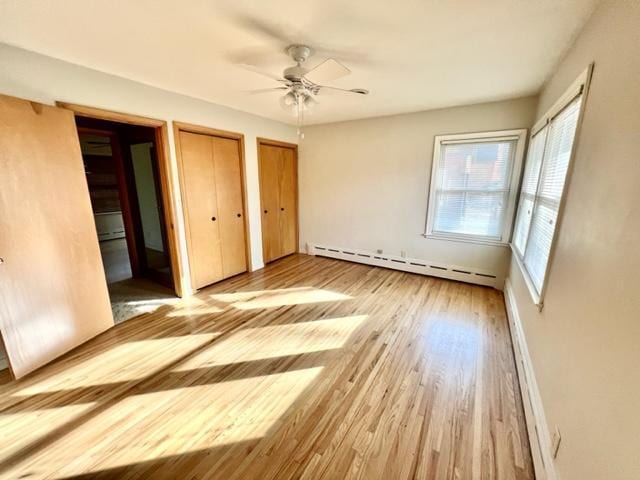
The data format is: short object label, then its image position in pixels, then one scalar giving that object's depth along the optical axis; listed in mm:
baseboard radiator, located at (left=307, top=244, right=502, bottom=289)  3602
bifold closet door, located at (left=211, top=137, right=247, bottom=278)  3605
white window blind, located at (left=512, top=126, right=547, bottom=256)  2477
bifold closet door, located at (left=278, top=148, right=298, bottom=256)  4754
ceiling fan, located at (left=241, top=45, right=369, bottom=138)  1838
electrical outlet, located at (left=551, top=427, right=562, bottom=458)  1173
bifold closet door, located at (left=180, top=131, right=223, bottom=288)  3219
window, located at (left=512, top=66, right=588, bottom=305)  1701
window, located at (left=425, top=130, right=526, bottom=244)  3256
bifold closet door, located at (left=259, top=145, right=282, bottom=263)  4363
